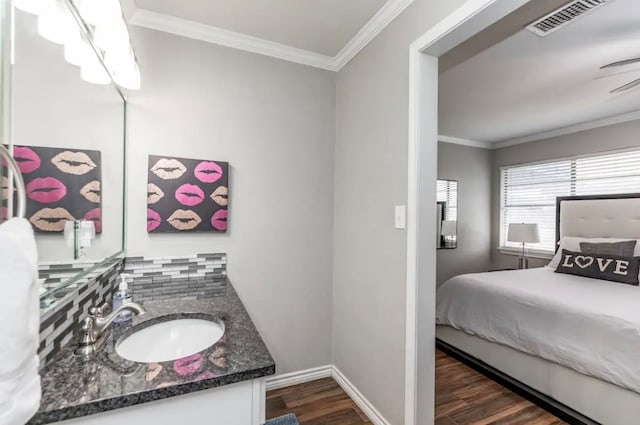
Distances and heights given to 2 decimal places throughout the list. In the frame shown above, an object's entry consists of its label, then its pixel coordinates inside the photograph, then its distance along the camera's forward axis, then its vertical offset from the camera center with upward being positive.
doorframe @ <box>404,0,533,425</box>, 1.52 -0.11
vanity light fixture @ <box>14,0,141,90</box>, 0.94 +0.69
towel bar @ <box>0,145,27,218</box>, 0.62 +0.05
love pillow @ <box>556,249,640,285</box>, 2.82 -0.52
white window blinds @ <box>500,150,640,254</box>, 3.61 +0.41
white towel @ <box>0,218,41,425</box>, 0.48 -0.20
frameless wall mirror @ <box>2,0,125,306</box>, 0.82 +0.24
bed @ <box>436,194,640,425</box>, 1.80 -0.88
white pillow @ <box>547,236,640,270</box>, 3.45 -0.36
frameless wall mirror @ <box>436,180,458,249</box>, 4.58 +0.03
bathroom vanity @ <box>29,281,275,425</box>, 0.73 -0.46
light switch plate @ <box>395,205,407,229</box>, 1.61 -0.03
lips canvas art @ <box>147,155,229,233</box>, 1.85 +0.10
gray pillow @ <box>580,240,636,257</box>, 3.12 -0.36
